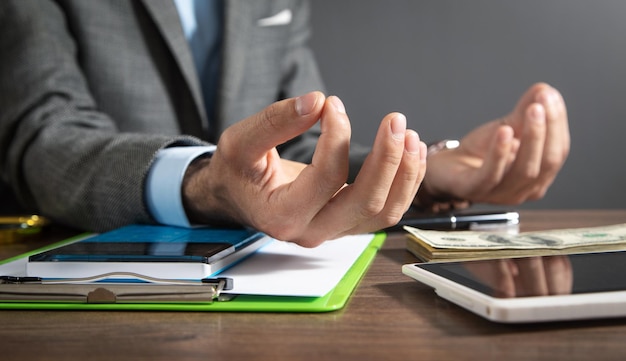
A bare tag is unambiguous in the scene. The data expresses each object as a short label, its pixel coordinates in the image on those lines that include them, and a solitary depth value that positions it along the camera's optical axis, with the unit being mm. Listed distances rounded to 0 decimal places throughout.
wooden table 339
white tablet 357
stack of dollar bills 558
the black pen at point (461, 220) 792
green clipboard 422
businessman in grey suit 496
